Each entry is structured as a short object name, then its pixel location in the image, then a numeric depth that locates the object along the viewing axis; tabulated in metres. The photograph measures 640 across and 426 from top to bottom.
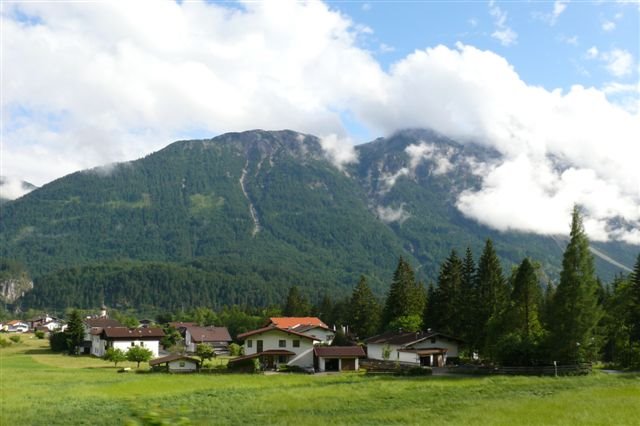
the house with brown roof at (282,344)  74.19
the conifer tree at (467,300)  71.44
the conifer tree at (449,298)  77.84
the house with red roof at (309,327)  99.56
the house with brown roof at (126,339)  97.79
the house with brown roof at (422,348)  71.06
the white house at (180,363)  68.19
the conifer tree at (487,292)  68.19
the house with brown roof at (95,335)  102.28
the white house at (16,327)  186.09
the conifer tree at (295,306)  128.38
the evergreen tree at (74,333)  105.01
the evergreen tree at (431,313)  80.94
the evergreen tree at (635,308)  61.68
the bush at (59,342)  109.00
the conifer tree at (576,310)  52.22
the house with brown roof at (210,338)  113.41
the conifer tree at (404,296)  93.06
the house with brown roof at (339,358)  68.81
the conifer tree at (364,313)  101.62
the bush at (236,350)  93.98
